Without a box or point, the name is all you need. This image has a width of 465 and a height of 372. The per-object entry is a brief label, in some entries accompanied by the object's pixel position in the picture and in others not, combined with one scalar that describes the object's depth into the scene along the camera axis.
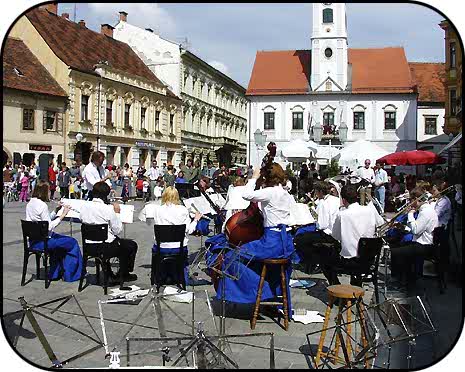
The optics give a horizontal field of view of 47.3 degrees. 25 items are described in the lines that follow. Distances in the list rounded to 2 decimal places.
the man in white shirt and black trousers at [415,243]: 6.69
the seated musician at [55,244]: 6.87
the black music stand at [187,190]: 9.49
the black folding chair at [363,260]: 5.81
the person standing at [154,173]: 18.70
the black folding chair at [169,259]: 6.45
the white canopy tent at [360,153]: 15.53
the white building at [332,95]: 36.97
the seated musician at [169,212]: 6.66
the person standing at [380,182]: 14.45
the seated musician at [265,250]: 5.04
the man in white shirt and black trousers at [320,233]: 7.27
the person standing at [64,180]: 18.72
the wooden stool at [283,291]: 5.01
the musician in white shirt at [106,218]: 6.62
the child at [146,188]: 20.29
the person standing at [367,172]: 15.10
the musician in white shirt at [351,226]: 5.89
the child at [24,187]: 11.59
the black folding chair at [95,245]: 6.54
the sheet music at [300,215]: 6.61
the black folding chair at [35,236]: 6.69
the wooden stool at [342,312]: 3.82
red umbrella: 13.44
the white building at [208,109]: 31.28
